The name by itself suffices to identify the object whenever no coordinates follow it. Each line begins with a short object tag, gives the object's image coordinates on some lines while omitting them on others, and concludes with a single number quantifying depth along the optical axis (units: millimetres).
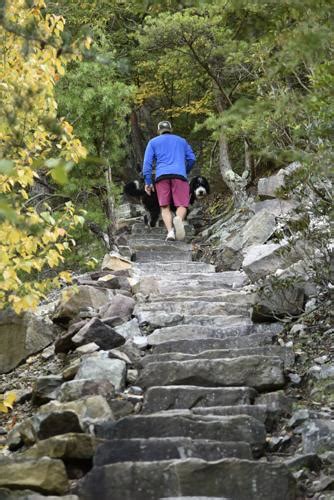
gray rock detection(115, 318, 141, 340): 12801
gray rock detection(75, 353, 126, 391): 10510
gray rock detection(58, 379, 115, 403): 9929
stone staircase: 6889
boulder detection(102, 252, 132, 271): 18174
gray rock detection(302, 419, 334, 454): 7925
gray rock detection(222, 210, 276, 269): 19312
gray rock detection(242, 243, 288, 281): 15023
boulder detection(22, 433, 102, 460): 7743
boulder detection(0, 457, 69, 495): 7003
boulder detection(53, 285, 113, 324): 13915
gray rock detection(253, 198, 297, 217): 20861
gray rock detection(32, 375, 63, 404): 10749
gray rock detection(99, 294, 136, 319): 13923
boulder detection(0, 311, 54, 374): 13740
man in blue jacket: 21089
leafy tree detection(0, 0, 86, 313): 8783
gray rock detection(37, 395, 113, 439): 8707
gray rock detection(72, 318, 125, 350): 12123
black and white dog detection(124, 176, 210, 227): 26023
